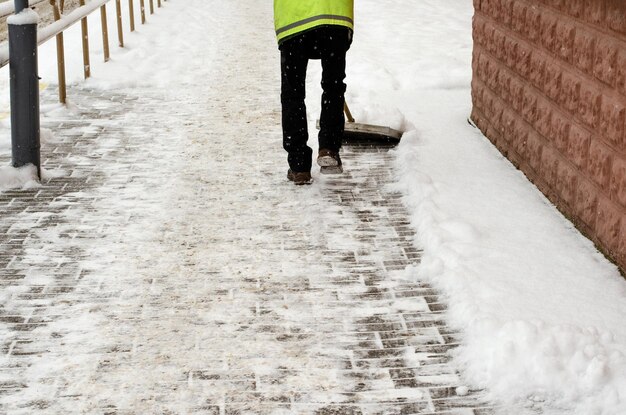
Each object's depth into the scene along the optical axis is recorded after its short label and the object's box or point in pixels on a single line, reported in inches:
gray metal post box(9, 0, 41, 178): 251.6
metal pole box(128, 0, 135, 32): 543.9
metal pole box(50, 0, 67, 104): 339.9
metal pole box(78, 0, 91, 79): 398.0
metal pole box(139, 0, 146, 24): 596.7
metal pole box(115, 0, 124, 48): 482.3
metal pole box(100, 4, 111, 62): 437.4
